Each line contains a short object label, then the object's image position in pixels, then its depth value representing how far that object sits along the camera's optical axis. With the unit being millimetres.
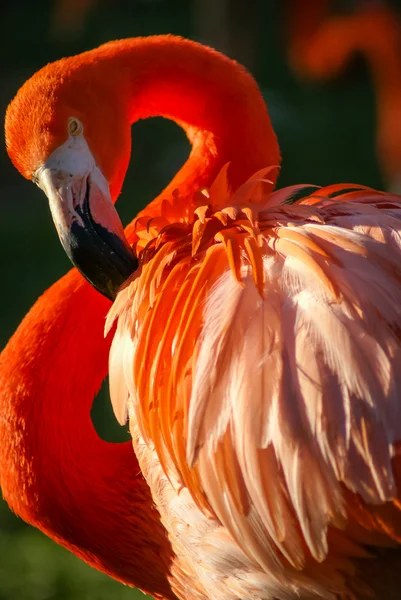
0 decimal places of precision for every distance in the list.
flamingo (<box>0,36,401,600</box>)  5904
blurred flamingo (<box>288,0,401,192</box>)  10038
